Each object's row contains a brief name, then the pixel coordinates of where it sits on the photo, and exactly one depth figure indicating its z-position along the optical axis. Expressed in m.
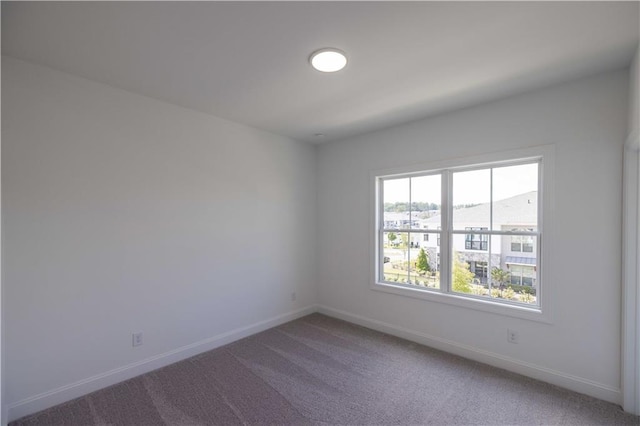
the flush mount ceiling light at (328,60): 2.01
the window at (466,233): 2.76
